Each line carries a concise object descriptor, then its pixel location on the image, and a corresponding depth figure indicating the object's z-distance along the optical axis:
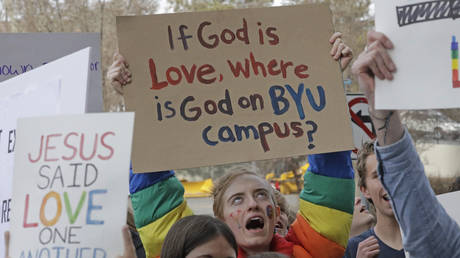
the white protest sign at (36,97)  5.14
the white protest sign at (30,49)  8.62
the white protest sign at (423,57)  4.25
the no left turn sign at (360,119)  11.52
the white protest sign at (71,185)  4.40
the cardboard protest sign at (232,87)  6.24
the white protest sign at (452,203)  5.80
